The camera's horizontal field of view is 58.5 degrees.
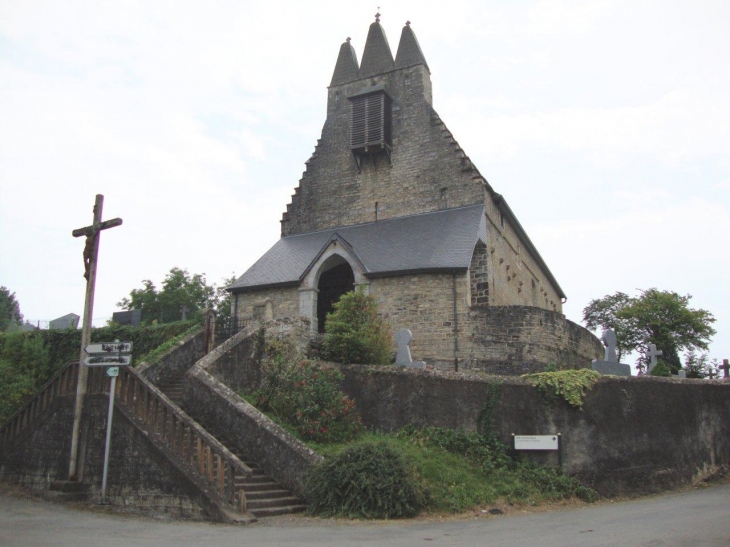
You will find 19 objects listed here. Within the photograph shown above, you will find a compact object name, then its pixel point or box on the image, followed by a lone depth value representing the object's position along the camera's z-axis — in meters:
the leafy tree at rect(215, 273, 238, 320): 39.14
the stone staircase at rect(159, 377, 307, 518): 10.49
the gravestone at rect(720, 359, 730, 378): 19.06
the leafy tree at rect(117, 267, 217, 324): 40.41
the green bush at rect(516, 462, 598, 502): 11.76
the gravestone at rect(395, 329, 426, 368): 15.49
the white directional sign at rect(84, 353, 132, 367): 12.23
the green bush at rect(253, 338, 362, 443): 12.76
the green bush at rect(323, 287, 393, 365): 15.62
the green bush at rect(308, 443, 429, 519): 10.07
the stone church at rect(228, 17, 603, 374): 18.36
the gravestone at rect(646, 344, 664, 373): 19.06
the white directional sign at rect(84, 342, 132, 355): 12.34
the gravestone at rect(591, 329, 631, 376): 15.05
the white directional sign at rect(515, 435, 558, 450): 12.24
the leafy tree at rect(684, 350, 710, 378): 31.63
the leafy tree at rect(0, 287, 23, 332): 63.31
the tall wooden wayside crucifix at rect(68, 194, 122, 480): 12.88
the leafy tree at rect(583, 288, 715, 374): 31.66
